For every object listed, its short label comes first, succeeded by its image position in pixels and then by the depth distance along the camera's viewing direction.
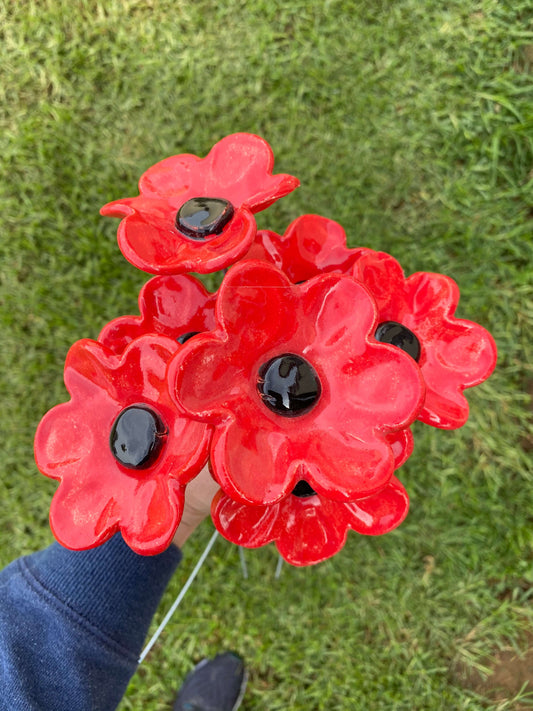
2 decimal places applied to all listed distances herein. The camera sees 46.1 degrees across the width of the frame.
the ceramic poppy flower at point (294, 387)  0.24
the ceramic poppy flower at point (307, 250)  0.31
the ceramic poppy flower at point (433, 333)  0.30
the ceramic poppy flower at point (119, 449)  0.26
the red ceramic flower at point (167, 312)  0.30
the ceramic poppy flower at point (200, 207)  0.26
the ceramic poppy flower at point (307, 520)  0.29
